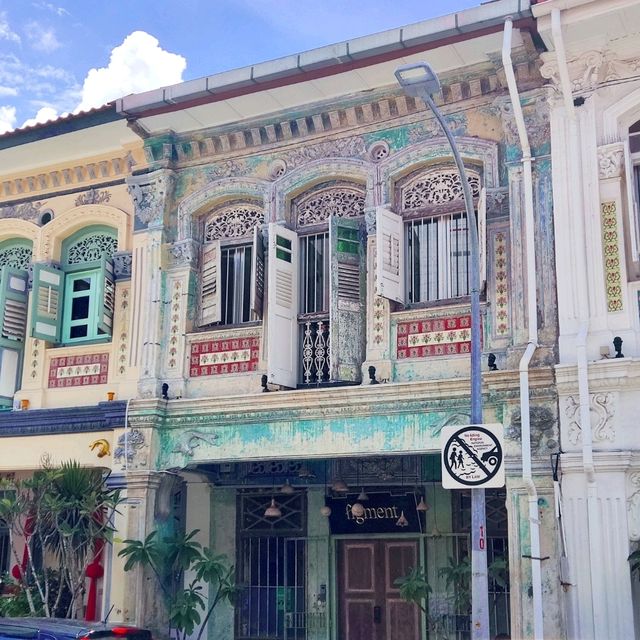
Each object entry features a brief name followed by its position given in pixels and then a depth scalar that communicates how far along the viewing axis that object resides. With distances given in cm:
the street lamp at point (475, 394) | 909
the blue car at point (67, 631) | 904
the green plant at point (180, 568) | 1292
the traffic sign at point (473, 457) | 920
